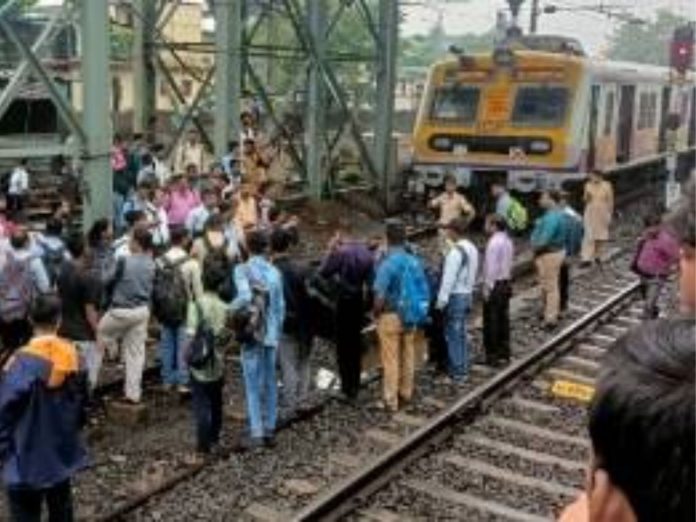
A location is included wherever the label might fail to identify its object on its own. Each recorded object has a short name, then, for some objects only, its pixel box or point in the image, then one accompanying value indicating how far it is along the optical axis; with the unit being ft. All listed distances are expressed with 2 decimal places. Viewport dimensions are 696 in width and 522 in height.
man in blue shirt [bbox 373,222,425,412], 29.60
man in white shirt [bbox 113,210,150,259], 29.43
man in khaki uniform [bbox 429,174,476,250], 45.78
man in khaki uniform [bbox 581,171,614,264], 53.11
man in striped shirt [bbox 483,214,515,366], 34.91
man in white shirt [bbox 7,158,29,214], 50.20
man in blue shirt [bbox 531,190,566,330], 40.98
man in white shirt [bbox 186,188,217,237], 35.35
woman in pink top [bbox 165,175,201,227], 41.14
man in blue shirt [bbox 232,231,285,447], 26.58
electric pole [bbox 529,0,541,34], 103.21
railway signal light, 47.21
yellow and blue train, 61.41
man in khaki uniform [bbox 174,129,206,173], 57.36
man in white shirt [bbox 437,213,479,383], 32.27
